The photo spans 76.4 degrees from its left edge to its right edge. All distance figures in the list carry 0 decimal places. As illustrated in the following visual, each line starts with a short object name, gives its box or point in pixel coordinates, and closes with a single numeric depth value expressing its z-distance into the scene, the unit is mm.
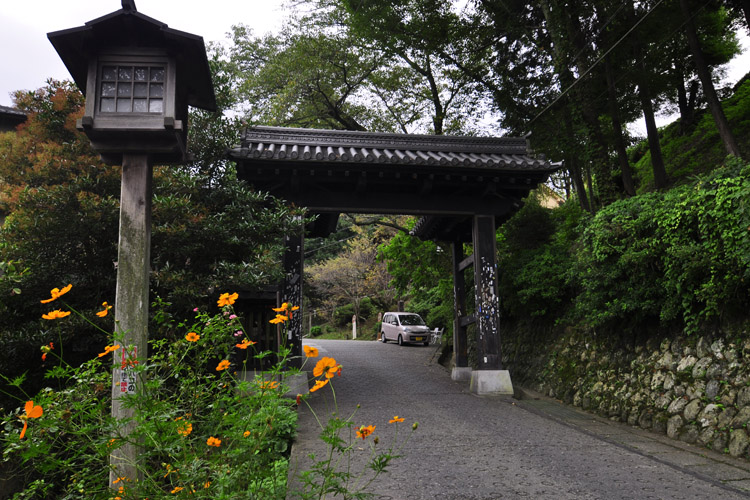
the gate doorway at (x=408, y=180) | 7754
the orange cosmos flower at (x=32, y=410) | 1946
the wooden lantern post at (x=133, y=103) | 4051
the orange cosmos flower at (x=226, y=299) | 2902
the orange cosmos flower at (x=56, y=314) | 2463
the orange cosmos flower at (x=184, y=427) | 2371
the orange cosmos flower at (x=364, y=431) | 2252
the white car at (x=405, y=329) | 20391
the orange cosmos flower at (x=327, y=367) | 2170
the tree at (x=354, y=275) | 28781
